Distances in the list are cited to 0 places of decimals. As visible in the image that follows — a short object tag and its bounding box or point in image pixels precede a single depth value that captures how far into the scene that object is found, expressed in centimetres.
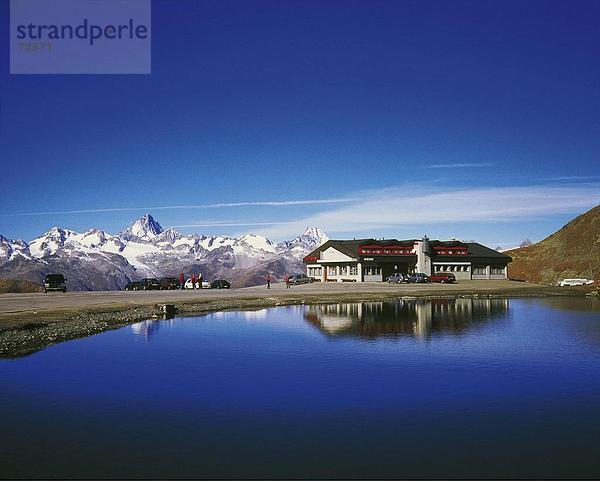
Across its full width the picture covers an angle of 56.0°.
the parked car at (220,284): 10050
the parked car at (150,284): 9606
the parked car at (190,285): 9847
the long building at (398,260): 11181
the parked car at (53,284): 8325
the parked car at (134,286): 9668
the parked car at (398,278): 10688
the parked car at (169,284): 9838
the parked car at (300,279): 11219
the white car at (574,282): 11019
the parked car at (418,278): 10602
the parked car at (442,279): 10862
